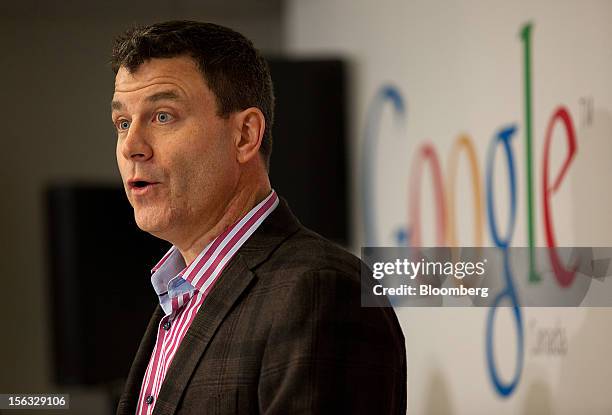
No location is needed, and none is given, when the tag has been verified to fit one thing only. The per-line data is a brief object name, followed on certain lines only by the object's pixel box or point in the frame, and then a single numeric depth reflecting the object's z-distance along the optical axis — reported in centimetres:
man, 357
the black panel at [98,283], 494
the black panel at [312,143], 447
